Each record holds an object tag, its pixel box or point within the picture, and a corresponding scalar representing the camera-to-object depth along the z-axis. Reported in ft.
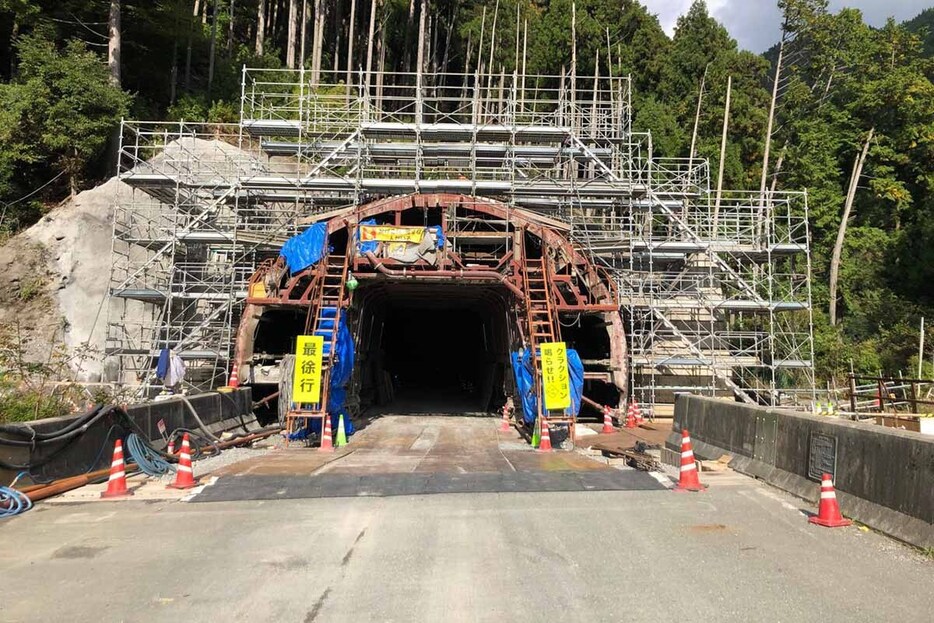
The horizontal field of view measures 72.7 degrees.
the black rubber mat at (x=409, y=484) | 30.12
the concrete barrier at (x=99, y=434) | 28.96
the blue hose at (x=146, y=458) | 34.50
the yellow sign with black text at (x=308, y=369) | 51.78
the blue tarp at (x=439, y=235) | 65.05
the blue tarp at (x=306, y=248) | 63.41
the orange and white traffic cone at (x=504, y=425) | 65.05
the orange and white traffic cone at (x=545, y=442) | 48.22
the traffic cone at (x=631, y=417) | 64.28
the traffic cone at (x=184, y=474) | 31.07
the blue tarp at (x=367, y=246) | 64.28
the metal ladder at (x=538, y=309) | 55.31
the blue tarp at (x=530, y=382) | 56.54
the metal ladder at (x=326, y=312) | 53.52
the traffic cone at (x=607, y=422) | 59.36
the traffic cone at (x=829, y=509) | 23.07
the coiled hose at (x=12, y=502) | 25.66
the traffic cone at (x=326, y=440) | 48.08
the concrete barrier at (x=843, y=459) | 20.80
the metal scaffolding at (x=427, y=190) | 70.54
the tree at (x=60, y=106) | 76.54
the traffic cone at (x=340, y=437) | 50.79
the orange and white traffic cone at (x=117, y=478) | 29.32
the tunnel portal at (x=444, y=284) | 62.49
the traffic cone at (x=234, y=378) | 60.18
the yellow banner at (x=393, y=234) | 64.39
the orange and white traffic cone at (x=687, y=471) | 29.96
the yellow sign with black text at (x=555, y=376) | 50.44
